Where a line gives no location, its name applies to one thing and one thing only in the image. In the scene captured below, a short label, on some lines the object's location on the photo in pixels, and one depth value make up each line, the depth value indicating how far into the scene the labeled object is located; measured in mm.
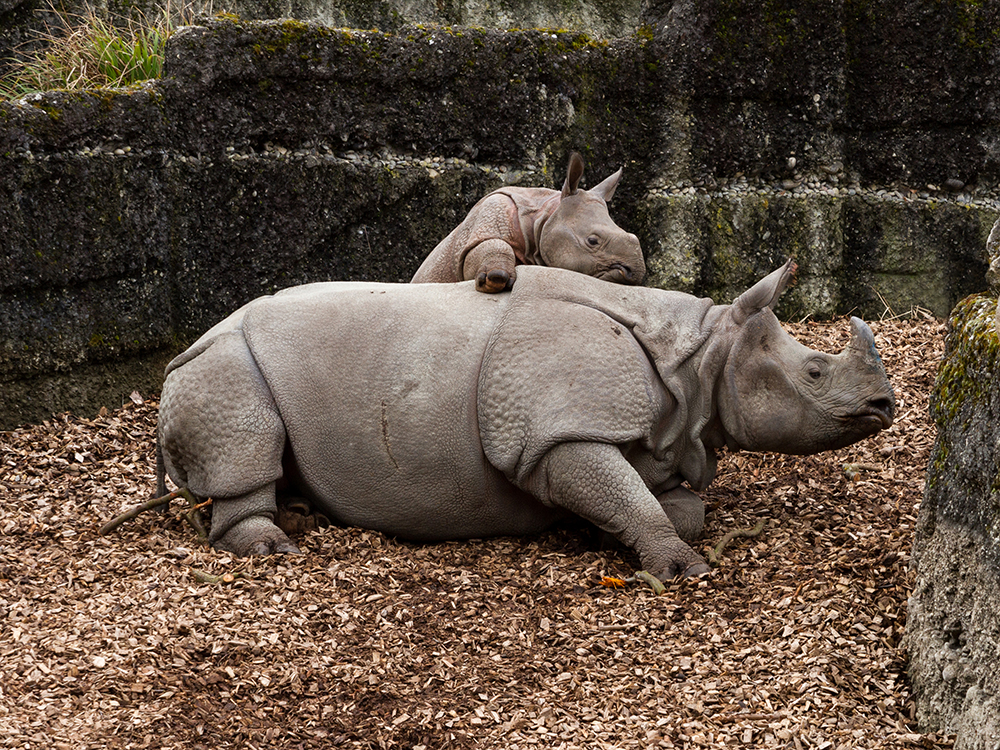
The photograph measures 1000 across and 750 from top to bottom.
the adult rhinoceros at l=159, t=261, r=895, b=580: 10531
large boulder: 7105
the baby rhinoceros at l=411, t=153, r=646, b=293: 12070
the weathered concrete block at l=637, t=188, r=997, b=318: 16859
